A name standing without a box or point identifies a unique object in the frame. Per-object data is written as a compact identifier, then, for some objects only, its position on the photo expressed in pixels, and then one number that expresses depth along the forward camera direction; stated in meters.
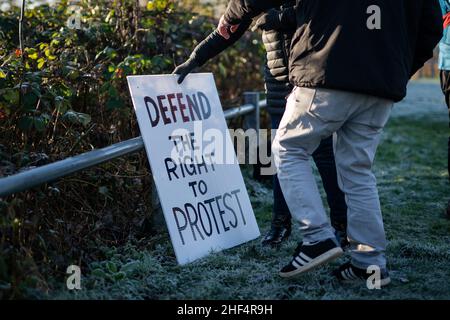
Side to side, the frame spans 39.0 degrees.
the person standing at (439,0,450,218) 4.04
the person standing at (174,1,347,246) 3.20
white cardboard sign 3.28
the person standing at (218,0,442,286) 2.61
